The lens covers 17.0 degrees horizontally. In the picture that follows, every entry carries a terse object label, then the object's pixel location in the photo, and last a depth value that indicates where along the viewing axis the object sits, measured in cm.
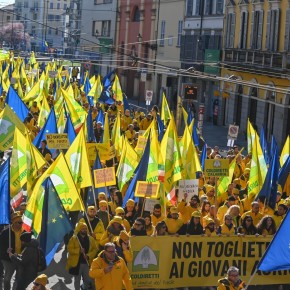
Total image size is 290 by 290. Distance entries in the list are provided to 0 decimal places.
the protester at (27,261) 1247
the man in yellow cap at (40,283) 1041
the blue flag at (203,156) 2157
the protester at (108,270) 1174
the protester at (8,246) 1324
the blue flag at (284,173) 1907
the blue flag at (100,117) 2881
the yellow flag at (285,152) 2114
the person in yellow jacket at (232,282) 1130
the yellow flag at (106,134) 2275
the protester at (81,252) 1352
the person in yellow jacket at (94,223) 1430
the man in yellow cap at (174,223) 1480
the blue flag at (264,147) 2176
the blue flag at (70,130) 2273
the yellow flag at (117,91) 3944
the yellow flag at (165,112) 3021
